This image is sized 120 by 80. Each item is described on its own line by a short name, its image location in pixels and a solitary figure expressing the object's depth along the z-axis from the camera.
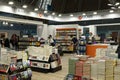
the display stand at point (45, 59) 4.69
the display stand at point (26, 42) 8.53
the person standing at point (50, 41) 8.49
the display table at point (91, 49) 6.21
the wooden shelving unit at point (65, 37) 9.35
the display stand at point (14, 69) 3.05
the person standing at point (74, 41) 9.06
